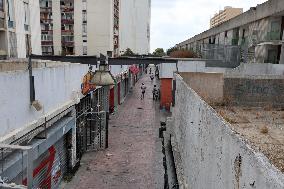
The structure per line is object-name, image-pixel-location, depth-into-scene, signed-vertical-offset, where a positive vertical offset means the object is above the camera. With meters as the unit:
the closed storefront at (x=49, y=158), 5.21 -2.93
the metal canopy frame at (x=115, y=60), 6.62 +0.26
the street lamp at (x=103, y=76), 6.35 -0.24
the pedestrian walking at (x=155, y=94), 23.82 -2.75
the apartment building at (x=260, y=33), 15.72 +2.99
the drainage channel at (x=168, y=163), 7.90 -3.91
